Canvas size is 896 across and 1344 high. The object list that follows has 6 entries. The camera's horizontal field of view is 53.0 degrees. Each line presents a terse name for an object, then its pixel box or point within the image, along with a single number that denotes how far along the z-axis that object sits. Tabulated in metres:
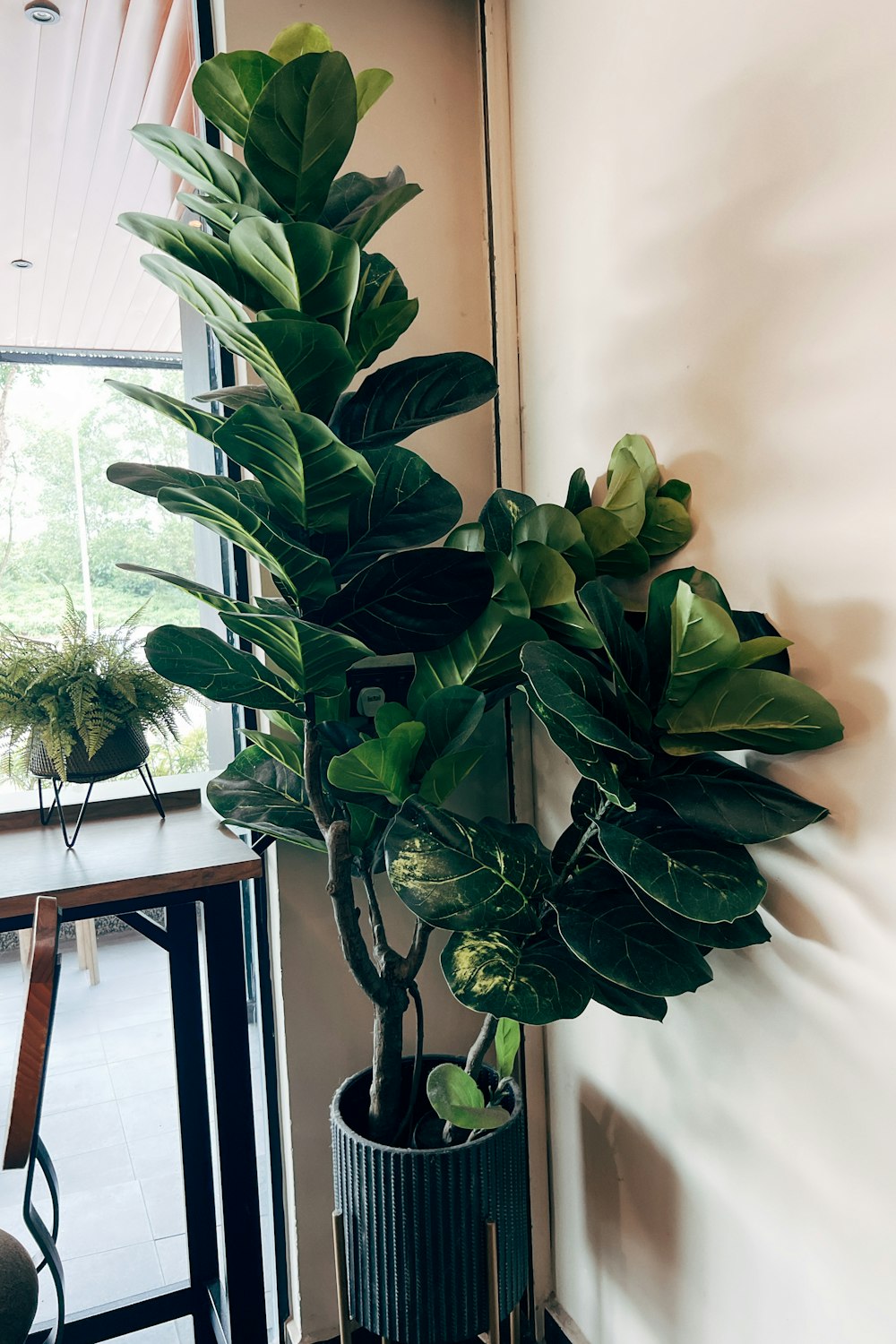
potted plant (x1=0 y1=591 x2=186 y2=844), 1.32
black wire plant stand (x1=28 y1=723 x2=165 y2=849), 1.35
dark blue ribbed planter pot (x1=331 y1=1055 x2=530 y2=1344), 1.11
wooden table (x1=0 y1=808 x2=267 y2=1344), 1.21
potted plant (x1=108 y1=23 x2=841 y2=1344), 0.88
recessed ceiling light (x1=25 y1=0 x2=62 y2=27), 1.93
